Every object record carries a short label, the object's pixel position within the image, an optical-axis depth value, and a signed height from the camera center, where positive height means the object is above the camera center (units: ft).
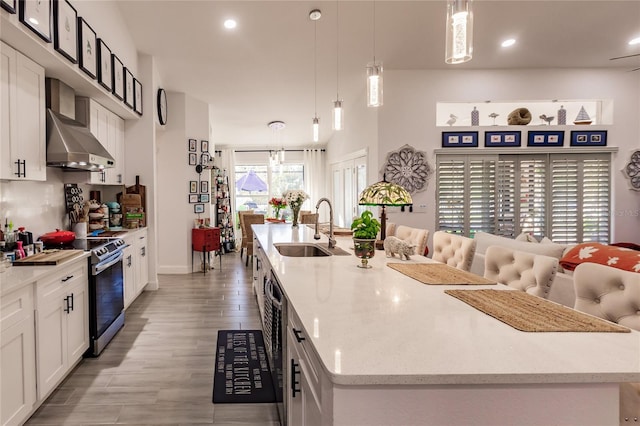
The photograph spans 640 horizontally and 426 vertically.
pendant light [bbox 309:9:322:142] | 13.37 +7.04
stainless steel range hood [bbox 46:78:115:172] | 9.90 +1.93
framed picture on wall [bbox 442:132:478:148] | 18.45 +3.29
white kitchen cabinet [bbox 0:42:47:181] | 8.13 +2.10
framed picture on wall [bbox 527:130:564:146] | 18.58 +3.37
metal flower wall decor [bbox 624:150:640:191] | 18.65 +1.83
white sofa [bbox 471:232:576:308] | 8.06 -1.31
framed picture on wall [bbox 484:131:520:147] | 18.53 +3.35
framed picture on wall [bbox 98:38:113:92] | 11.91 +4.68
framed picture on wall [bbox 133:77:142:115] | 15.51 +4.71
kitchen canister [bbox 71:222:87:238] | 12.23 -0.87
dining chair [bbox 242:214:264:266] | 23.03 -1.23
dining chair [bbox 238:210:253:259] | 24.72 -1.24
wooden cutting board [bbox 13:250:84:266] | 7.77 -1.21
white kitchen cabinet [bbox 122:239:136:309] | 13.36 -2.72
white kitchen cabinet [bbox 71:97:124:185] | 12.43 +2.74
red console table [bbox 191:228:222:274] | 20.27 -1.97
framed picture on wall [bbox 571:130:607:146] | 18.62 +3.37
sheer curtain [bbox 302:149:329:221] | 32.19 +2.73
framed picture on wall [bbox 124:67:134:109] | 14.26 +4.68
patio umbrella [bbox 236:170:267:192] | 32.14 +1.86
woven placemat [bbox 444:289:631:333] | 3.93 -1.32
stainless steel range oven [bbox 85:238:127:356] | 9.78 -2.57
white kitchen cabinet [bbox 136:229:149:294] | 15.11 -2.55
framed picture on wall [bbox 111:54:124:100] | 13.03 +4.71
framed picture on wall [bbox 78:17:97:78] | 10.52 +4.70
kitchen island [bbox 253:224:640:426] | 2.95 -1.36
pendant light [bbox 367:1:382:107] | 8.61 +2.87
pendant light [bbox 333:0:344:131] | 11.03 +2.70
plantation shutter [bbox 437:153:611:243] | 18.76 +0.30
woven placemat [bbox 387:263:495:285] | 6.06 -1.27
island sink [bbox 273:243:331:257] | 10.19 -1.29
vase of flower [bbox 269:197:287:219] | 19.83 +0.06
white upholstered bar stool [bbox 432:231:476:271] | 8.13 -1.09
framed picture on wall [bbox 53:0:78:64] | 9.07 +4.57
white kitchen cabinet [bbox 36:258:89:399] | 7.39 -2.70
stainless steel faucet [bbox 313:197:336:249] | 9.74 -0.96
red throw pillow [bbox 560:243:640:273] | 7.49 -1.17
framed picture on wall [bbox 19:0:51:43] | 7.69 +4.17
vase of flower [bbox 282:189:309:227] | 15.83 +0.18
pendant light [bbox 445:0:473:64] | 5.66 +2.77
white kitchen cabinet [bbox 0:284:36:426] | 6.15 -2.75
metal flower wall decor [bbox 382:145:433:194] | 18.33 +1.81
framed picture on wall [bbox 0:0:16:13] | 7.07 +3.91
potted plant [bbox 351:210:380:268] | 6.93 -0.59
